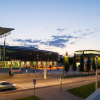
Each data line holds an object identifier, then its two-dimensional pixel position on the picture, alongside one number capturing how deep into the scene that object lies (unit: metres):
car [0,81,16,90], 21.62
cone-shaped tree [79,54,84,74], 48.17
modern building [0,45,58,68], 68.12
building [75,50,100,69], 101.45
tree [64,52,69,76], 40.34
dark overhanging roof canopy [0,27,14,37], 39.16
